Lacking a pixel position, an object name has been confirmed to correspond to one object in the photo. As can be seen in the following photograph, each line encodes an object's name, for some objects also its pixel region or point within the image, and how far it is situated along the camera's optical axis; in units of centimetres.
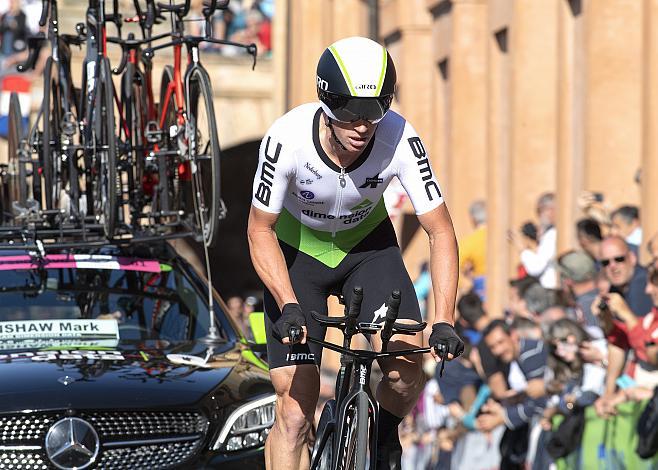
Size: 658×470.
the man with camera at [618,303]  2384
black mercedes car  1859
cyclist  1636
